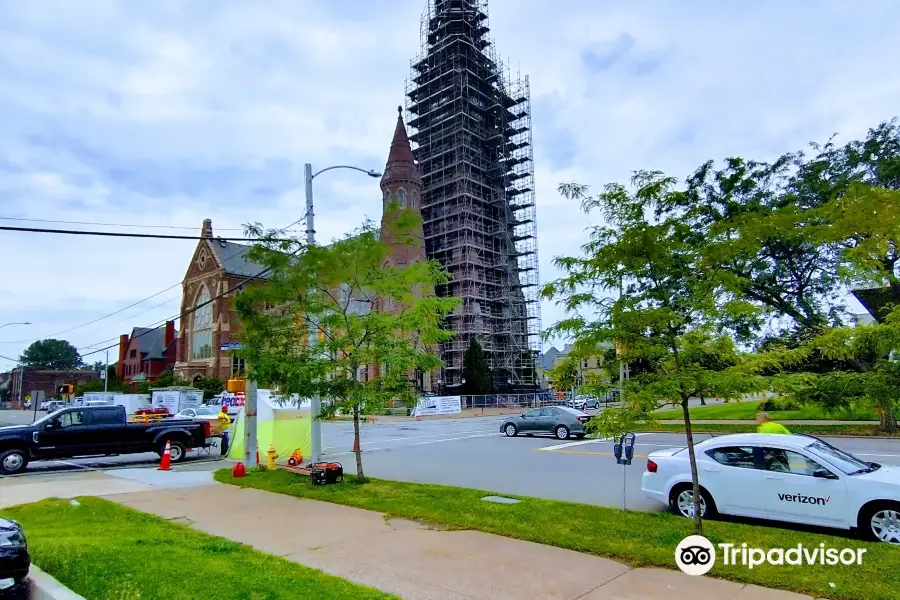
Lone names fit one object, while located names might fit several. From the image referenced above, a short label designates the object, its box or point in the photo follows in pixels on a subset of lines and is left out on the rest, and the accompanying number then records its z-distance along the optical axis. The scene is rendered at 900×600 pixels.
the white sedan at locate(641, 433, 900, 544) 7.46
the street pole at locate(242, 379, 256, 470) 15.49
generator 12.51
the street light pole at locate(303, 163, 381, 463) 13.80
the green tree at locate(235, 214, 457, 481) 12.70
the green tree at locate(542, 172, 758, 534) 7.06
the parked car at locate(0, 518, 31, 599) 5.05
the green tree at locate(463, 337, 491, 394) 57.03
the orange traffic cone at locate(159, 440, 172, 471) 16.20
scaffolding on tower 64.62
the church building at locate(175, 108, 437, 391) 64.19
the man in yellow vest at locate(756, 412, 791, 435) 9.38
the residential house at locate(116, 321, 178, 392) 78.31
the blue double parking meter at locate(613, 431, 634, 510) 9.16
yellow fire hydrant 15.41
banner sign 47.97
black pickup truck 16.39
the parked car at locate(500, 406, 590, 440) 24.16
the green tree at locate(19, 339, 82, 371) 133.25
